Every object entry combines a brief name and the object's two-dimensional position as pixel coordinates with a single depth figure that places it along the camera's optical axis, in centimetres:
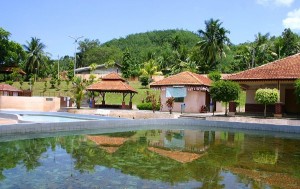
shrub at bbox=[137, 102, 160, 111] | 2171
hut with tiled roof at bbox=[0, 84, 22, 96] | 2430
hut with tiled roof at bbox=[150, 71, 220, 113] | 2019
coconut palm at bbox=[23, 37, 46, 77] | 4308
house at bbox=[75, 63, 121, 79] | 4419
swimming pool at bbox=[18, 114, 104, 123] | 1625
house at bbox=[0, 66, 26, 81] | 4149
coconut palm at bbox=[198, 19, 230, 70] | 3629
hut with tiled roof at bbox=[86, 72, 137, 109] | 2252
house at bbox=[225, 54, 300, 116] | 1683
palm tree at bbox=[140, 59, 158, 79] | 3649
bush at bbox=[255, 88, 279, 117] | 1599
